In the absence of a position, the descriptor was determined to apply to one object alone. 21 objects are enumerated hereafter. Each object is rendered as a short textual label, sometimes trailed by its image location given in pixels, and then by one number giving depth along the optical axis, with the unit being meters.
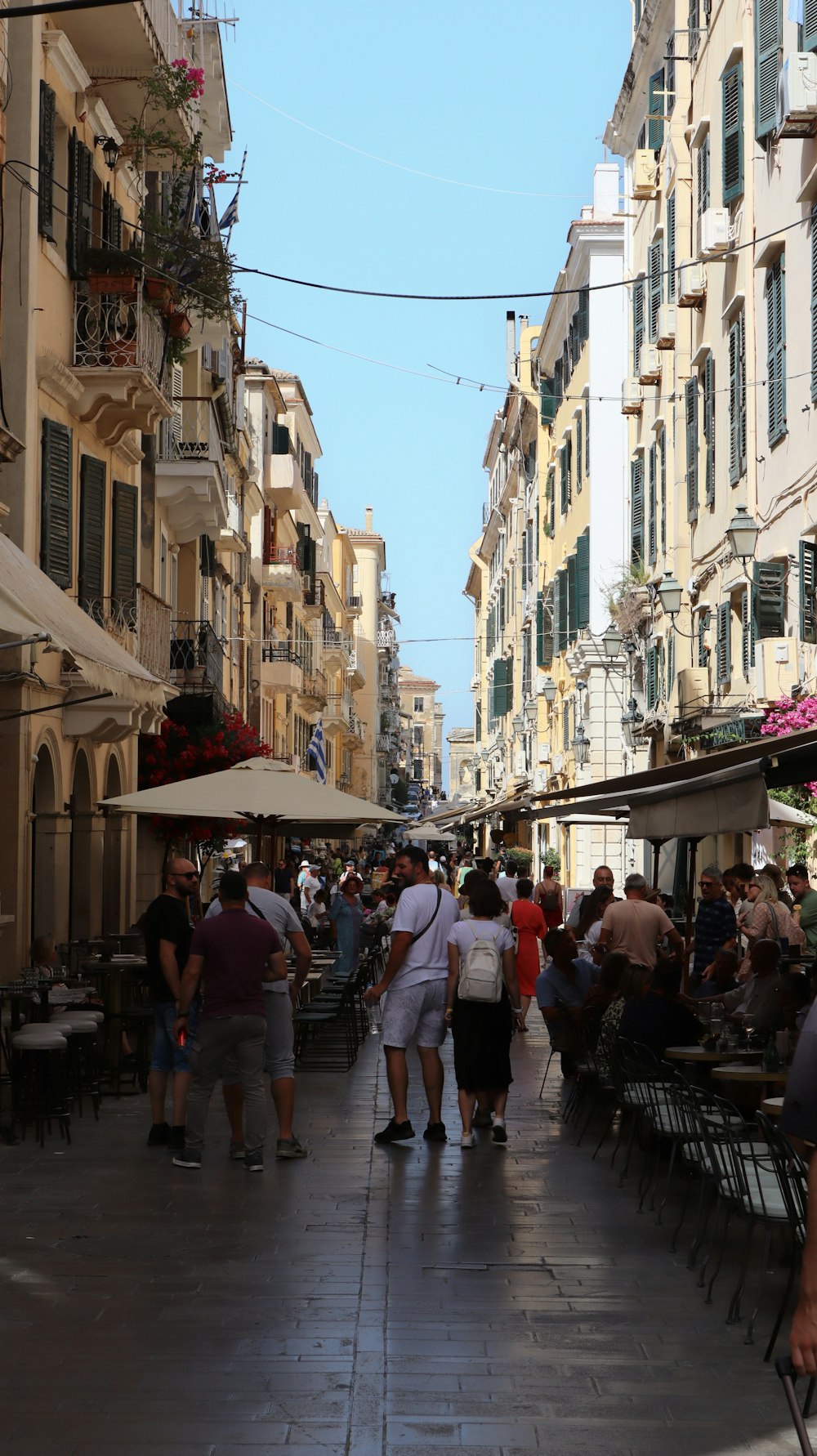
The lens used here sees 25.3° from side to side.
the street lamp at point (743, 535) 20.23
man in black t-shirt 11.82
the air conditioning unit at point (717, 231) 24.12
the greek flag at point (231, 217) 28.42
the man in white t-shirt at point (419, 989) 12.27
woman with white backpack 12.37
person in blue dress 23.44
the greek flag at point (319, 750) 35.12
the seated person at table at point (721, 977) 15.89
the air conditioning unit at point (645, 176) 31.62
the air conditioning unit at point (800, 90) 17.75
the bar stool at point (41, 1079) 11.91
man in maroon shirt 10.88
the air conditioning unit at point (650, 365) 30.94
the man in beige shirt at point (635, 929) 16.53
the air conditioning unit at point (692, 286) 26.88
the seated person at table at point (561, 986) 14.89
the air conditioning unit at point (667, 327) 29.03
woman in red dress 21.84
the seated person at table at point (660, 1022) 11.97
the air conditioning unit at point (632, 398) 33.94
